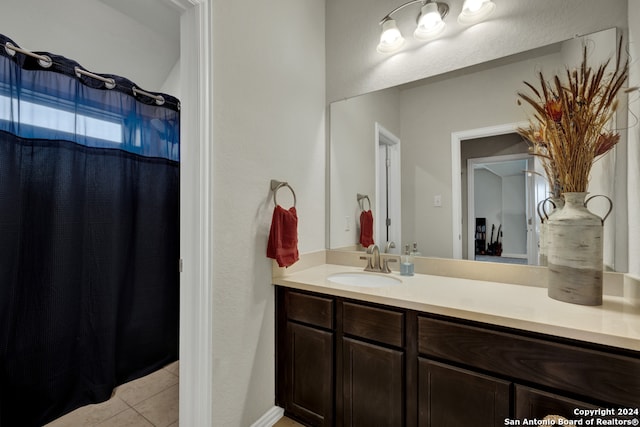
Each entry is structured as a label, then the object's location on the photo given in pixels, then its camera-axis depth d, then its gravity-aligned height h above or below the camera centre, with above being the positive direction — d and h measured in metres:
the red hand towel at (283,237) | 1.46 -0.13
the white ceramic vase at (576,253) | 1.02 -0.16
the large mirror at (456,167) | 1.29 +0.27
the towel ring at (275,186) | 1.55 +0.16
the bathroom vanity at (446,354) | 0.82 -0.53
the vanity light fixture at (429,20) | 1.44 +1.10
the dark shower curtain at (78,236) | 1.46 -0.14
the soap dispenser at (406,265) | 1.57 -0.31
